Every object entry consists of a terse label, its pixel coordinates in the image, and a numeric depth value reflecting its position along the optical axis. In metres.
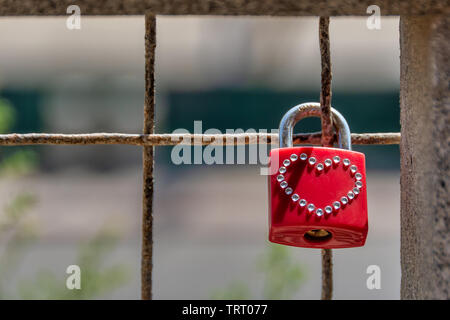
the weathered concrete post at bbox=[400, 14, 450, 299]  0.47
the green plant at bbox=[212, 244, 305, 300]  1.01
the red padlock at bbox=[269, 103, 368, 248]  0.50
